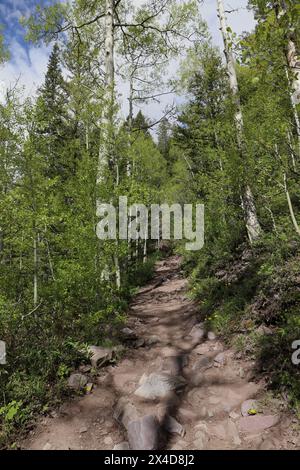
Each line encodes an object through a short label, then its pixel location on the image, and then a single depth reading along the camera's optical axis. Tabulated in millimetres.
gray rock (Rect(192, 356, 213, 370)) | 4879
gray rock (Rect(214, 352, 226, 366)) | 4828
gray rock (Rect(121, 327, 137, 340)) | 6163
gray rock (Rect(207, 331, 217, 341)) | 5724
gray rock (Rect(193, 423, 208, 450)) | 3242
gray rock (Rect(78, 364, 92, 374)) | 4816
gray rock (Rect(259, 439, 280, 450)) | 2959
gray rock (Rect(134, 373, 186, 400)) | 4230
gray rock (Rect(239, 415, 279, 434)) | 3260
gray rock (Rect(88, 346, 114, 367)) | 4974
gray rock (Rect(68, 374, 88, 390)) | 4414
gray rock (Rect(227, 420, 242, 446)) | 3200
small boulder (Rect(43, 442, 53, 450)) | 3400
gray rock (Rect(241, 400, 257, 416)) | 3571
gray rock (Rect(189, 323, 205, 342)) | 5959
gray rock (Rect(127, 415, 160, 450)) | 3270
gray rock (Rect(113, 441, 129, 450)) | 3318
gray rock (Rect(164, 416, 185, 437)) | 3502
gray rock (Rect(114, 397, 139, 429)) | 3648
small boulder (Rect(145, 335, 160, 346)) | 6055
